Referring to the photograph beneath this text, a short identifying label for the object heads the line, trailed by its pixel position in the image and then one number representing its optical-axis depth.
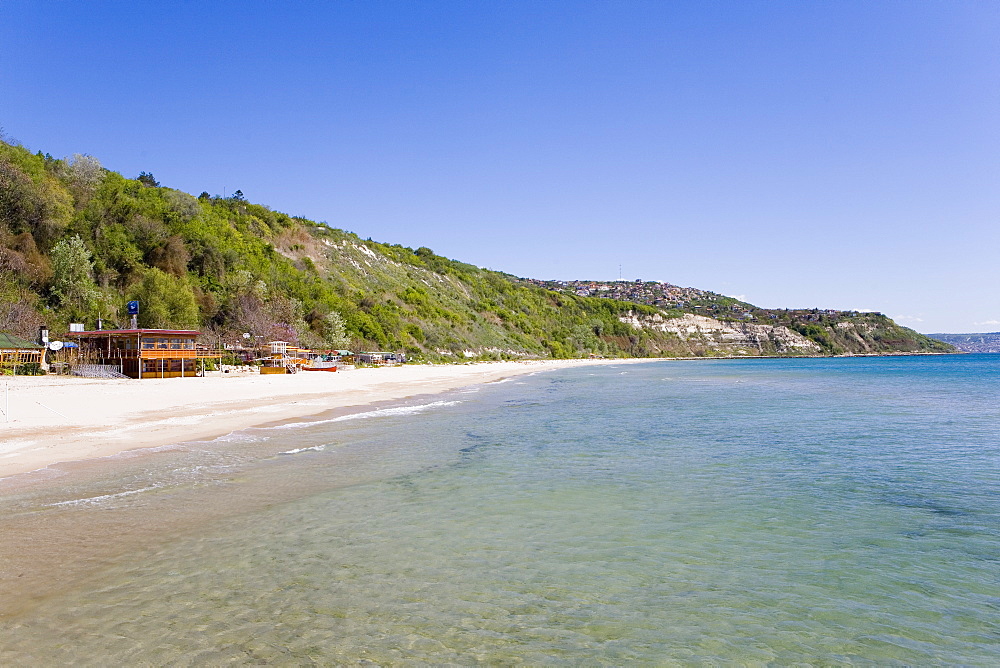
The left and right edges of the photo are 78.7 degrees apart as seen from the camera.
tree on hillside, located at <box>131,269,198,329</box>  45.91
